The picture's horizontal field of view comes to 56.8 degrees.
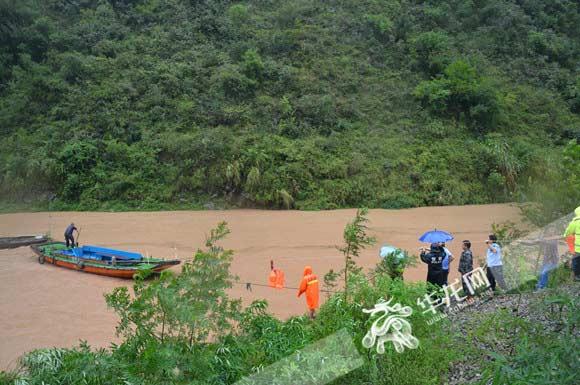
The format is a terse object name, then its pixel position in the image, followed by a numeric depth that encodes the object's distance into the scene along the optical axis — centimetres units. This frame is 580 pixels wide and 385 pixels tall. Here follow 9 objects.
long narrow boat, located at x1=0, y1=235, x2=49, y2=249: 1457
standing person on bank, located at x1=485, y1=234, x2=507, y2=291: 729
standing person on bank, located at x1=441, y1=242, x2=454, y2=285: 730
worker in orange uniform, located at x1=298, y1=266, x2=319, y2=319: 764
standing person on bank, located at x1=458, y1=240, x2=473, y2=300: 760
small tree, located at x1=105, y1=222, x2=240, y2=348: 451
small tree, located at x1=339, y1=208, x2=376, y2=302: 665
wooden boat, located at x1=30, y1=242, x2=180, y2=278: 1134
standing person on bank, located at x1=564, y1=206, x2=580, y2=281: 647
